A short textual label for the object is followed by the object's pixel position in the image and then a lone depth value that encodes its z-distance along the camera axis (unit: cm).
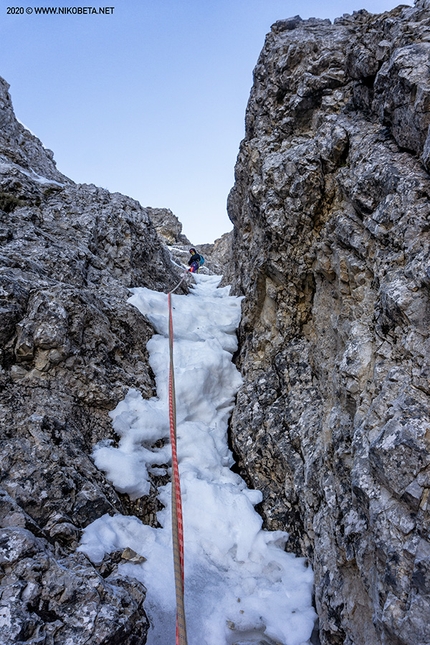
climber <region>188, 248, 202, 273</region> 1955
